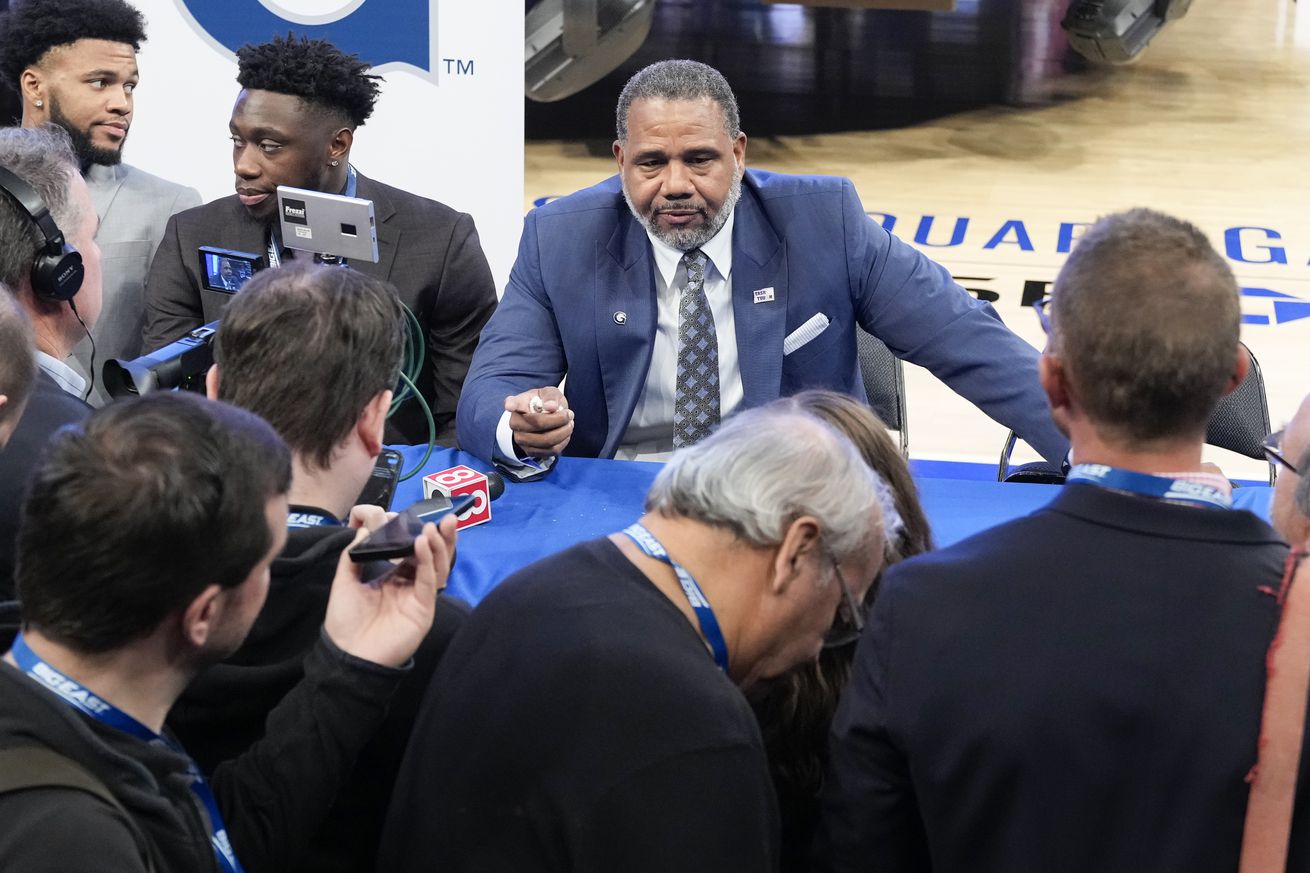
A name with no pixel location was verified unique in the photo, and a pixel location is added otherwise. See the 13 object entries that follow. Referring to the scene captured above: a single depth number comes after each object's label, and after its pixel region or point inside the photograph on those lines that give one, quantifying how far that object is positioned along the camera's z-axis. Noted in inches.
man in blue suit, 126.8
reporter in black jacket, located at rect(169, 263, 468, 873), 68.9
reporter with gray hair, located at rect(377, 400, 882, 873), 56.3
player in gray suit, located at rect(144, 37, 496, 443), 141.4
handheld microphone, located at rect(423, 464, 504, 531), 107.7
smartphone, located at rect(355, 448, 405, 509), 98.7
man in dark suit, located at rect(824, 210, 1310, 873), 56.5
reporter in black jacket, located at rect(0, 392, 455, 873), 48.3
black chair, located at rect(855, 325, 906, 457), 157.9
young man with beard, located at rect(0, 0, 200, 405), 153.3
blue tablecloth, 102.1
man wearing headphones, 80.6
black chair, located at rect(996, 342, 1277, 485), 149.8
